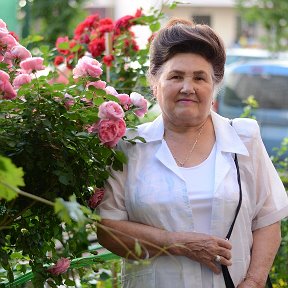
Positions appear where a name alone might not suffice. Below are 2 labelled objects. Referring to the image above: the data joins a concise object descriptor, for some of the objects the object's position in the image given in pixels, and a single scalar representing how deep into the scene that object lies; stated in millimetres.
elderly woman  5552
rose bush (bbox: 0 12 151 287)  4989
